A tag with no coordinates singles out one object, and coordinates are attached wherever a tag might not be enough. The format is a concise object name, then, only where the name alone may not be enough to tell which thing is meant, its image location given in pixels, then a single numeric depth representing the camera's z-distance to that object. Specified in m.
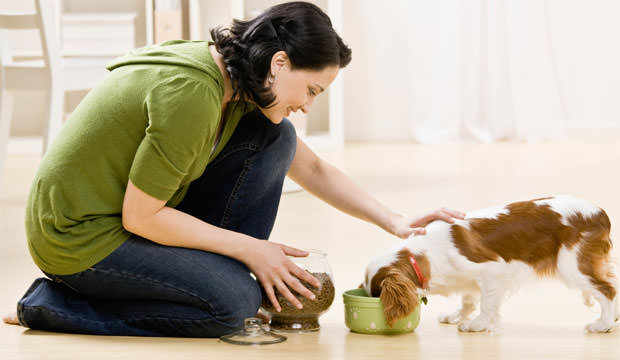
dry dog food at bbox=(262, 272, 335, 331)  3.60
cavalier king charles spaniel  3.61
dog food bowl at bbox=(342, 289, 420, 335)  3.58
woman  3.43
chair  5.73
